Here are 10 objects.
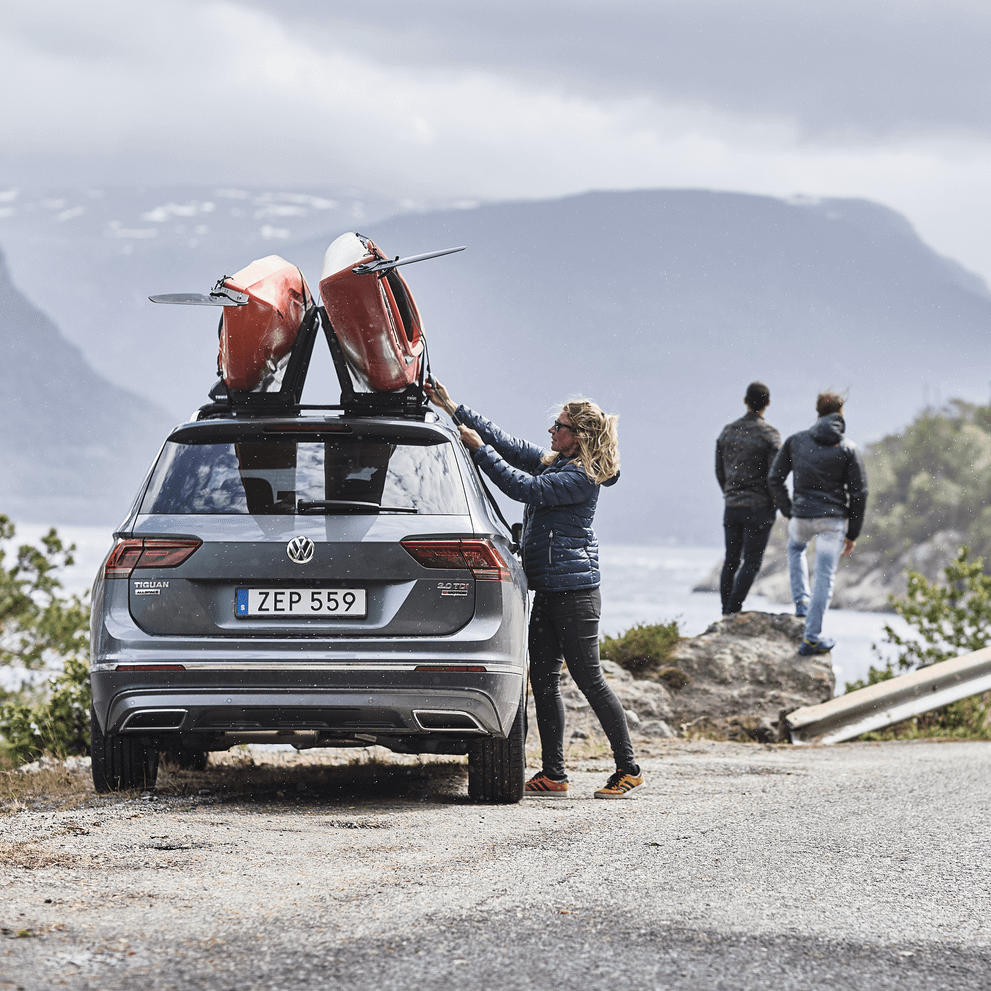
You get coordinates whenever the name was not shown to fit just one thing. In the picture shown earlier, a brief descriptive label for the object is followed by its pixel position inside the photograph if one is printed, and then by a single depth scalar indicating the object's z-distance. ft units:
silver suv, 33.55
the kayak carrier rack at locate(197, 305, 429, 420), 39.32
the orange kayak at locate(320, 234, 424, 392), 41.22
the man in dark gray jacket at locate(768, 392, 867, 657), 69.41
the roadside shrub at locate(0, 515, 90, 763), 104.53
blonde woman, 41.29
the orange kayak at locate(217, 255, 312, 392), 40.11
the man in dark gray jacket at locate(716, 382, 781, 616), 73.10
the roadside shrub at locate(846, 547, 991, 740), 78.23
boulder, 67.51
